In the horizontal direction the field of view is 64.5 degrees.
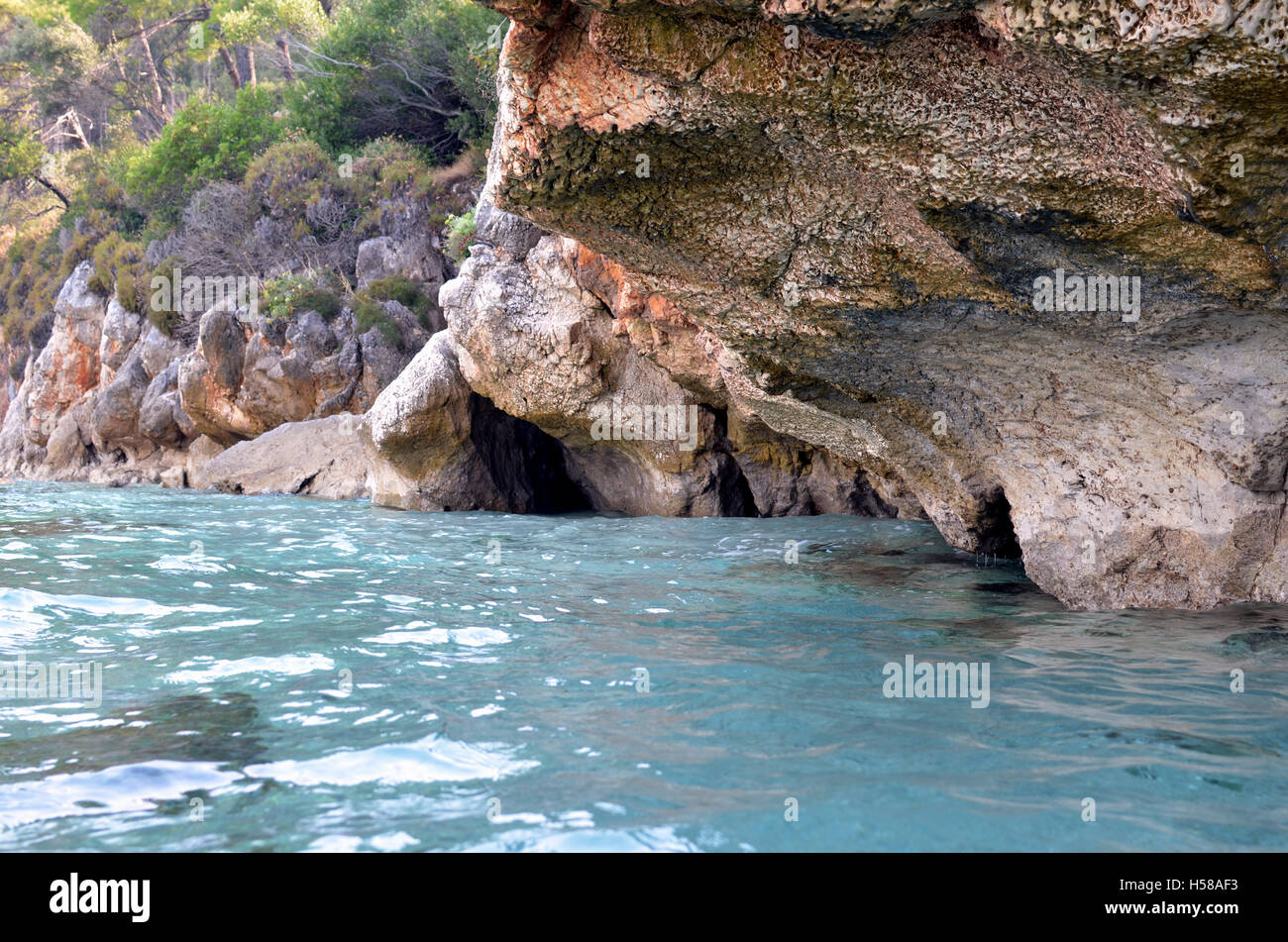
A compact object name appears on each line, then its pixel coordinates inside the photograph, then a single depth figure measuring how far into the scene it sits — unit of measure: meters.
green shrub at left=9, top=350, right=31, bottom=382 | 23.67
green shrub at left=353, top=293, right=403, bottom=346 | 15.59
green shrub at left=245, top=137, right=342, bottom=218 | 19.19
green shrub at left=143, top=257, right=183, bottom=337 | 18.77
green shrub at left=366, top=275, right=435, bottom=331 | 16.19
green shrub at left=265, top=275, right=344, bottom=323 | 16.31
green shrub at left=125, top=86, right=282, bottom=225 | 21.41
